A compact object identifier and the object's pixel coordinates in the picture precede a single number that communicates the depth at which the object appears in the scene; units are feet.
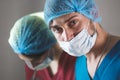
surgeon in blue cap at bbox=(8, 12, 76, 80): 3.88
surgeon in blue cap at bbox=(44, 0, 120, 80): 3.33
